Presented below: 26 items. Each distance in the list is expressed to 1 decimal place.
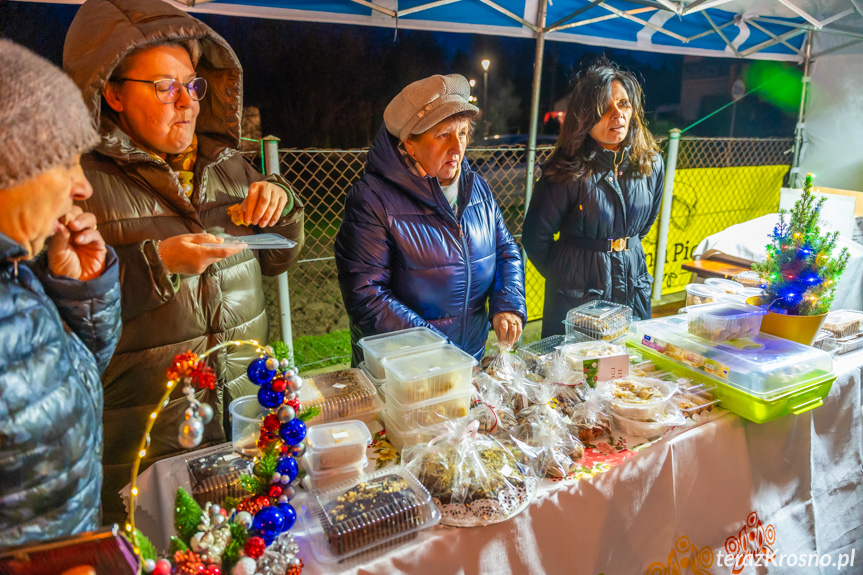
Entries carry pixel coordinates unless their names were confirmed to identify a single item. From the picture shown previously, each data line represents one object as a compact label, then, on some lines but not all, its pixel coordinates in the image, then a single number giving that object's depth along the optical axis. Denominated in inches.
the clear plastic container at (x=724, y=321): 79.6
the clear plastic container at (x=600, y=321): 84.1
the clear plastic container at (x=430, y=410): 59.4
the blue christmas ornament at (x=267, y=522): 41.1
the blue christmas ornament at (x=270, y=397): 42.3
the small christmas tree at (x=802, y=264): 78.9
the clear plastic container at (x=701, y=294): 92.7
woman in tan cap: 84.7
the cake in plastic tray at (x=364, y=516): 45.0
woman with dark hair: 111.8
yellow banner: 228.5
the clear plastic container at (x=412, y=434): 59.1
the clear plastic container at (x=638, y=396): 65.1
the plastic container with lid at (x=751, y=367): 69.2
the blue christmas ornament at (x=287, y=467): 43.5
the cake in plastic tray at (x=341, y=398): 60.5
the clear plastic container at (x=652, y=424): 64.4
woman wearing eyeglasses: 59.3
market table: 51.9
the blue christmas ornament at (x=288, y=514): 42.6
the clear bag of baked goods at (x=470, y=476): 51.1
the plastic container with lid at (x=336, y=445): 52.0
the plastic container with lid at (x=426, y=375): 58.7
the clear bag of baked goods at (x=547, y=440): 57.6
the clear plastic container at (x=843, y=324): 89.7
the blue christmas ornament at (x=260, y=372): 42.4
